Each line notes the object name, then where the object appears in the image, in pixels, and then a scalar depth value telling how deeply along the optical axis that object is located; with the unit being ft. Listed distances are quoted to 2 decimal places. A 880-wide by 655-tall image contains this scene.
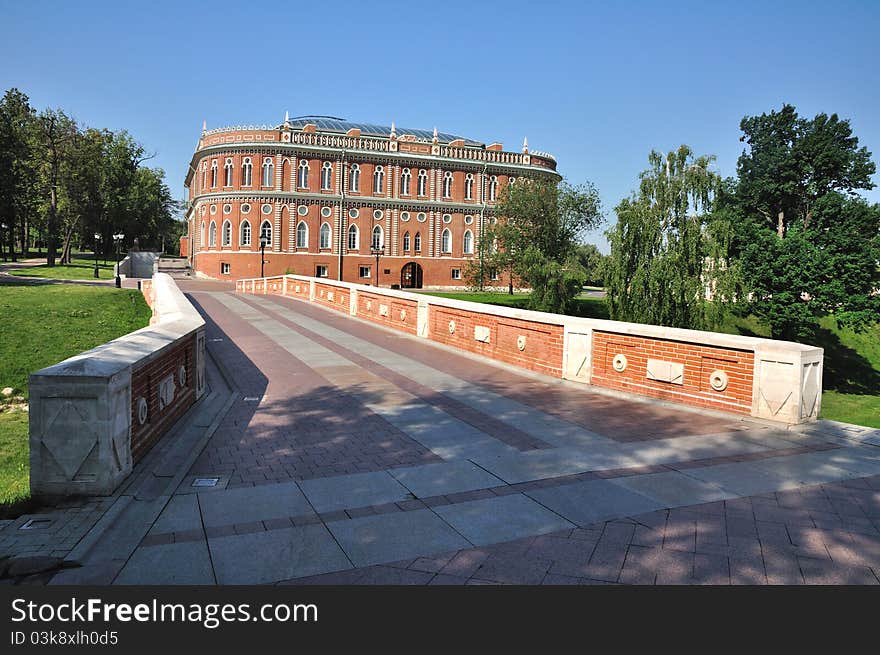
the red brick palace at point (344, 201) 192.75
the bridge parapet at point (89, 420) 16.49
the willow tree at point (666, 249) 95.71
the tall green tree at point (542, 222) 139.74
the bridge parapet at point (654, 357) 26.53
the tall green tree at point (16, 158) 111.96
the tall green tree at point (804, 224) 106.63
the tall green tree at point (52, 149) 173.58
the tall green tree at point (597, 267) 102.47
